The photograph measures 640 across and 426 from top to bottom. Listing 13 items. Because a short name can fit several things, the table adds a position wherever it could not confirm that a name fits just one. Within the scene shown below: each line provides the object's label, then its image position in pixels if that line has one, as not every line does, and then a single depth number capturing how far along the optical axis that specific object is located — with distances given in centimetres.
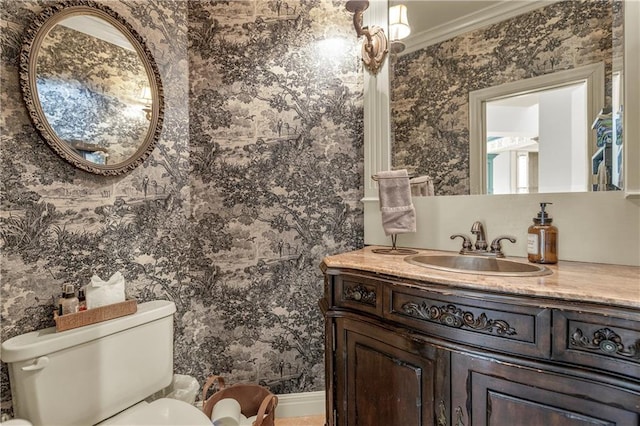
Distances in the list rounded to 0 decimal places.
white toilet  100
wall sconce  163
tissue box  122
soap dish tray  111
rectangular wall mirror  117
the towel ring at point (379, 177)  144
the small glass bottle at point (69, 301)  115
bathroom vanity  70
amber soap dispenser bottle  114
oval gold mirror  116
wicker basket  155
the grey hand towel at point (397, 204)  144
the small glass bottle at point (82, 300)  120
